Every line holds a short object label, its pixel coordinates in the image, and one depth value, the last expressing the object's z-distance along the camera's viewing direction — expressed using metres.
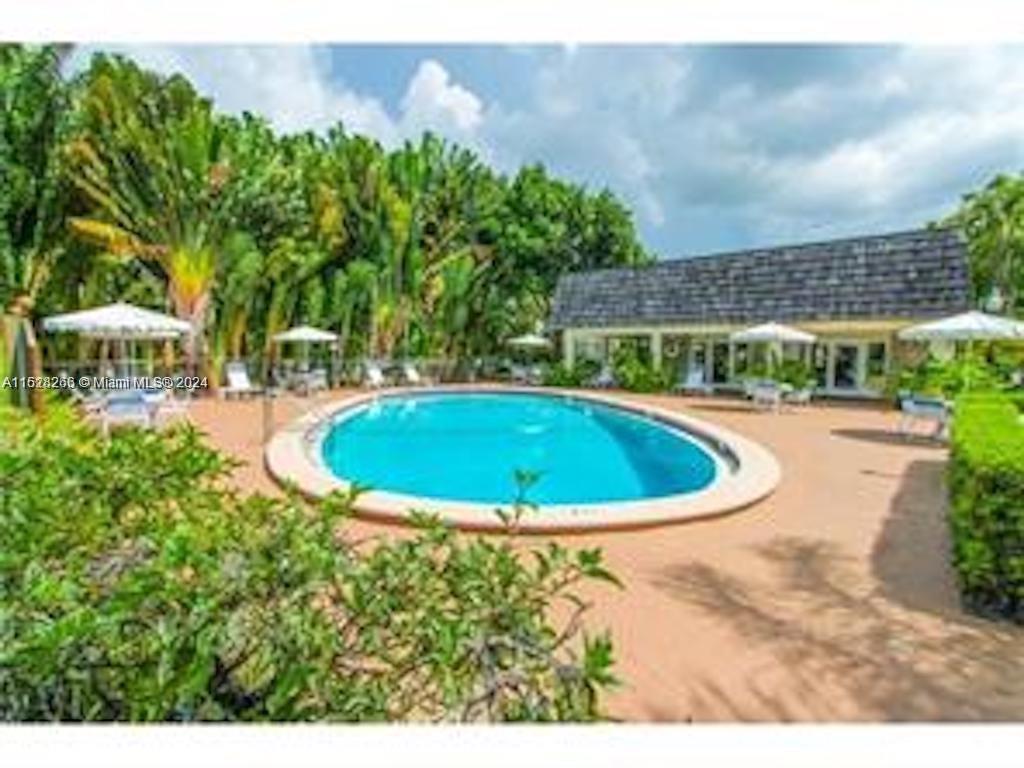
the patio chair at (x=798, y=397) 25.17
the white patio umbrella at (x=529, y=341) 35.88
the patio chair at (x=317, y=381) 26.81
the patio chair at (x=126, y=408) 14.61
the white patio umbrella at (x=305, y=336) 26.89
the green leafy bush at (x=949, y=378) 20.55
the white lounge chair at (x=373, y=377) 31.38
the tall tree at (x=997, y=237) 41.47
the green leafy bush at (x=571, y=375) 32.88
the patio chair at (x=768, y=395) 22.78
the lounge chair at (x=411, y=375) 33.00
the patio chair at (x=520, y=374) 35.84
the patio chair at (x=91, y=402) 14.94
